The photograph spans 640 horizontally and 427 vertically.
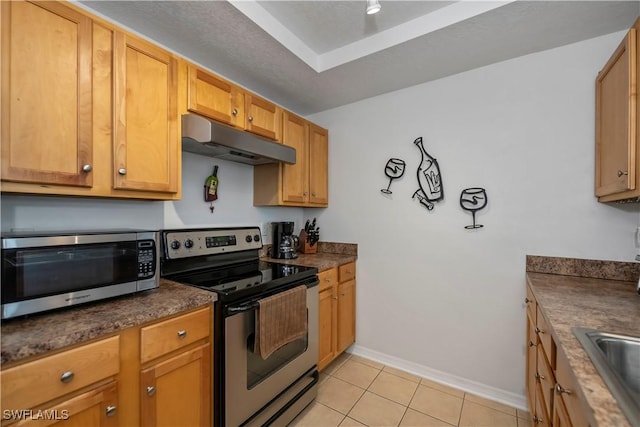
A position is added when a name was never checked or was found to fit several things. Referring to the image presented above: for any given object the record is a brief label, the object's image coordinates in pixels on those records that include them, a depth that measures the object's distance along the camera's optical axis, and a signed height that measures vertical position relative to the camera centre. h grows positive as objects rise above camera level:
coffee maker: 2.40 -0.25
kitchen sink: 0.85 -0.43
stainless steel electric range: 1.35 -0.58
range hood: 1.51 +0.42
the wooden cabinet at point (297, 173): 2.31 +0.34
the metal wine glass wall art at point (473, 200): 2.03 +0.09
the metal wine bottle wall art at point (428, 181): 2.20 +0.26
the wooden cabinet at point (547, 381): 0.78 -0.61
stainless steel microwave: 0.94 -0.22
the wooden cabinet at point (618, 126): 1.24 +0.44
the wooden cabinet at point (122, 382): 0.82 -0.60
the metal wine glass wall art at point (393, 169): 2.37 +0.37
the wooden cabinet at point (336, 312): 2.15 -0.83
